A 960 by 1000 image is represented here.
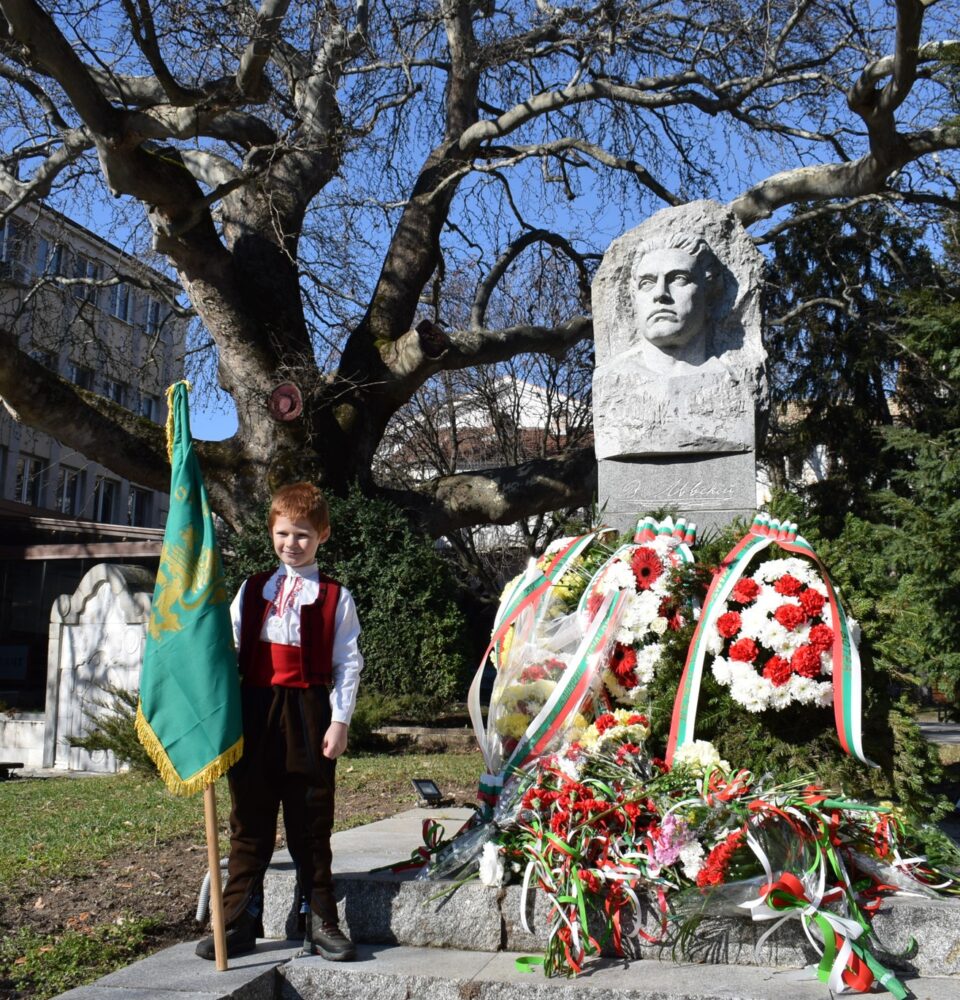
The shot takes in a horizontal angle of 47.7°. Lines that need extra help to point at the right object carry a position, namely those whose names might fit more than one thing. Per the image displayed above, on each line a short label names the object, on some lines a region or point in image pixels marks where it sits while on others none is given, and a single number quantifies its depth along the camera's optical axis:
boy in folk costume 3.80
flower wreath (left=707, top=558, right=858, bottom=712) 4.26
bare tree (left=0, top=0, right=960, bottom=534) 10.88
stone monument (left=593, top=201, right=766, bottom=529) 5.95
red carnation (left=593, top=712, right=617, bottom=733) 4.48
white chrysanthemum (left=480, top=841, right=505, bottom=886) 3.84
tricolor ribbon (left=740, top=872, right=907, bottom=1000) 3.27
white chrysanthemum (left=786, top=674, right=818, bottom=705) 4.22
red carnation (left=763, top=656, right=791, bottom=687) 4.26
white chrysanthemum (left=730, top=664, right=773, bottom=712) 4.29
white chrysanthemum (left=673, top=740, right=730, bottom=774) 4.04
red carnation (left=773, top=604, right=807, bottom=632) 4.38
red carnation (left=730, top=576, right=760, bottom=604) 4.58
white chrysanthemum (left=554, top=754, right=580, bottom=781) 4.04
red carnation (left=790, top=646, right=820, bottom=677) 4.25
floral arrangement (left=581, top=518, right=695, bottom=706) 4.66
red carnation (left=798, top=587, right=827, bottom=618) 4.41
